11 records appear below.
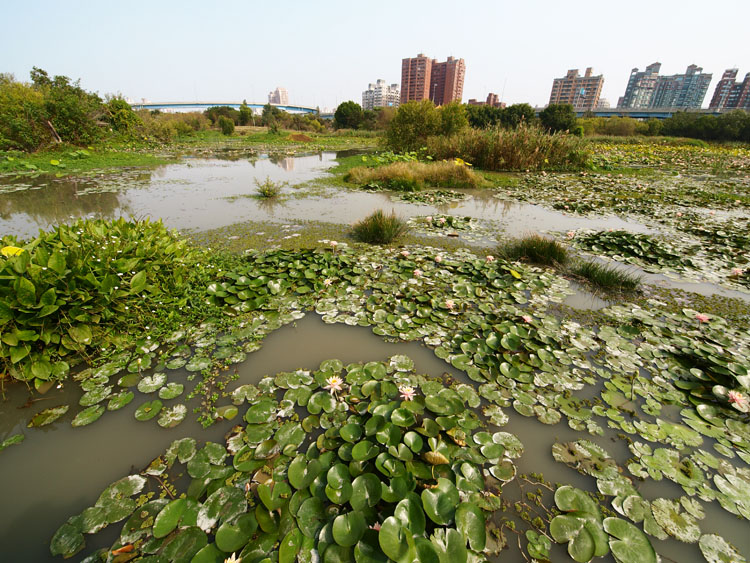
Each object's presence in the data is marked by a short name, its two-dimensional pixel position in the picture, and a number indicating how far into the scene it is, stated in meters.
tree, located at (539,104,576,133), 27.59
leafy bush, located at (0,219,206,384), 1.86
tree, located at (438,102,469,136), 14.52
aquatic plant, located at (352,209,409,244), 4.40
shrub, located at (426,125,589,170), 10.71
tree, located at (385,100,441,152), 13.28
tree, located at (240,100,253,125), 44.53
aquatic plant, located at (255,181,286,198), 6.95
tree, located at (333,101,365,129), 43.38
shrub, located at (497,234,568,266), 3.77
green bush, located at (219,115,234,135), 33.34
